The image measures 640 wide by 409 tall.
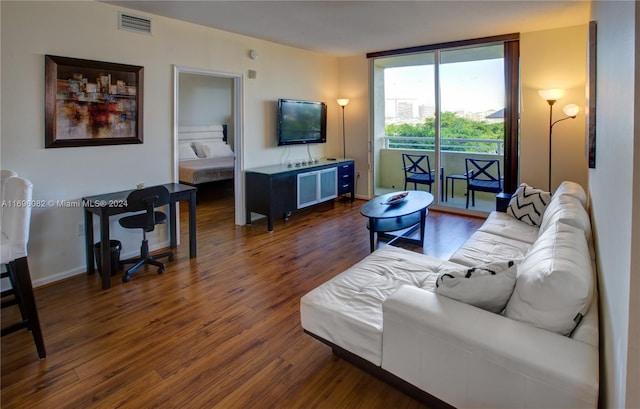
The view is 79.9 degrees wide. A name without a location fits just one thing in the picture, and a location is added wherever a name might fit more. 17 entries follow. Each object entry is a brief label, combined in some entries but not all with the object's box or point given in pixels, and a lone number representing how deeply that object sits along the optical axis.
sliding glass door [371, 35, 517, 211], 5.39
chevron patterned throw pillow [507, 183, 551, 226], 3.67
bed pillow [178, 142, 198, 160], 7.39
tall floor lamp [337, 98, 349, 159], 6.58
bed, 6.43
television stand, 4.99
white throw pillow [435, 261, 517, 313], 1.67
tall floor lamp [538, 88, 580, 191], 4.57
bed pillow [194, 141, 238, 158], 7.74
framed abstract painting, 3.24
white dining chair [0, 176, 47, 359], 2.15
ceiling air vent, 3.62
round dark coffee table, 3.86
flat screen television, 5.56
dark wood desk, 3.23
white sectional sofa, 1.34
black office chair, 3.30
